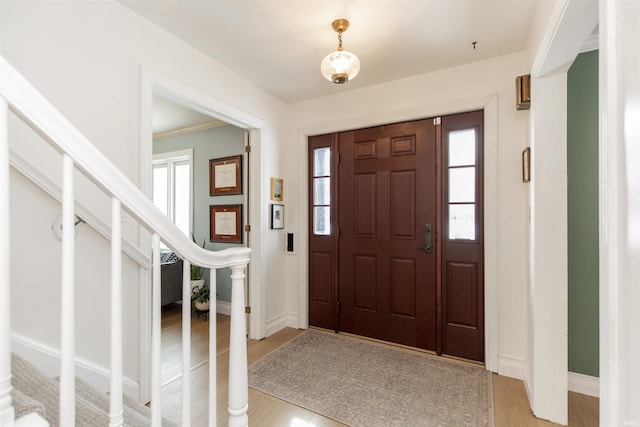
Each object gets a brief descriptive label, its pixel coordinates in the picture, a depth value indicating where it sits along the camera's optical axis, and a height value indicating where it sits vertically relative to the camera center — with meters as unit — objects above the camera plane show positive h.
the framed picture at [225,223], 3.74 -0.13
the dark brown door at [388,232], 2.68 -0.19
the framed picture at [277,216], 3.15 -0.03
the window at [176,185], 4.38 +0.44
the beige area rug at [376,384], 1.84 -1.29
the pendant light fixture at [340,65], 1.82 +0.95
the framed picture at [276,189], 3.15 +0.27
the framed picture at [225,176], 3.73 +0.50
